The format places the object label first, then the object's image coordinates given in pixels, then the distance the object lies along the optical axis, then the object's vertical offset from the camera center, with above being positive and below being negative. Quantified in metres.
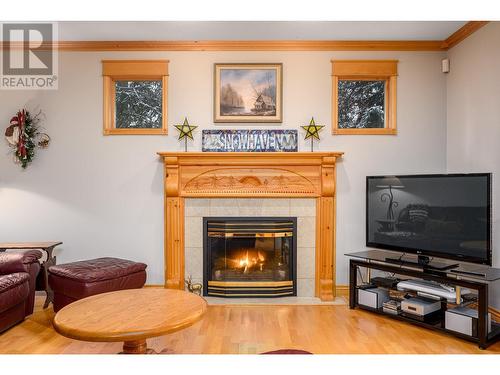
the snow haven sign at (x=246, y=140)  4.04 +0.51
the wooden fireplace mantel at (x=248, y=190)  3.97 -0.05
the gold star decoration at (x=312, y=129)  4.01 +0.63
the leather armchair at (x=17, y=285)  2.89 -0.84
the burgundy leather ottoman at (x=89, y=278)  3.14 -0.85
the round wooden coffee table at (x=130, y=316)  1.89 -0.76
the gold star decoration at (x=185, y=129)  4.01 +0.63
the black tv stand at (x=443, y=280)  2.69 -0.78
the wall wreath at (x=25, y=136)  3.97 +0.55
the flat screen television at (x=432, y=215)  2.93 -0.27
